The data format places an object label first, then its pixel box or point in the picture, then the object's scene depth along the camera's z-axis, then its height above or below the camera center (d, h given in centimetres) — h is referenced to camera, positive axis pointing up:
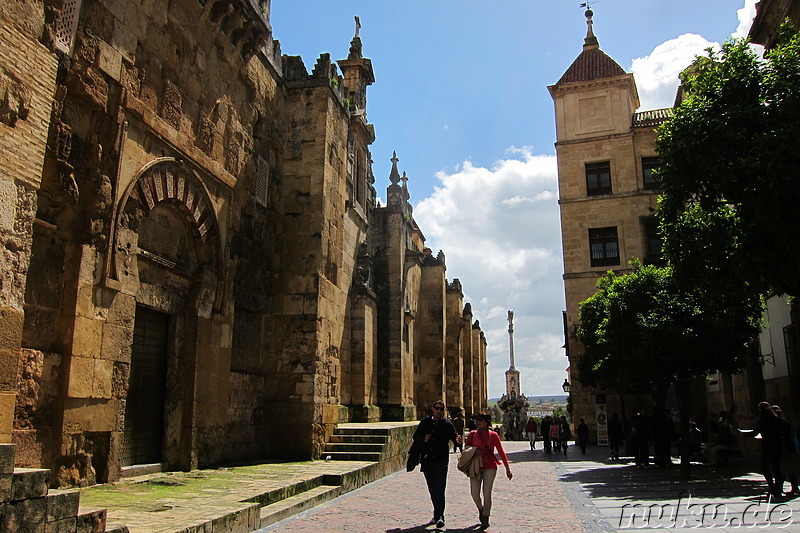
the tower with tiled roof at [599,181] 2827 +990
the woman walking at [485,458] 734 -77
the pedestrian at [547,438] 2274 -158
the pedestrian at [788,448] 925 -85
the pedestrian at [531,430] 2464 -141
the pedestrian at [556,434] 2225 -139
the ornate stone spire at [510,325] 6938 +762
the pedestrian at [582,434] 2400 -153
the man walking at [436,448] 735 -64
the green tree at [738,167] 850 +323
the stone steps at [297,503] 731 -138
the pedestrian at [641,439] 1588 -114
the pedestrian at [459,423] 2125 -95
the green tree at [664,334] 1509 +148
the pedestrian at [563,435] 2203 -142
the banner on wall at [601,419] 2123 -86
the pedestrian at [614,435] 1825 -118
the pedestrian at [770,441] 922 -70
